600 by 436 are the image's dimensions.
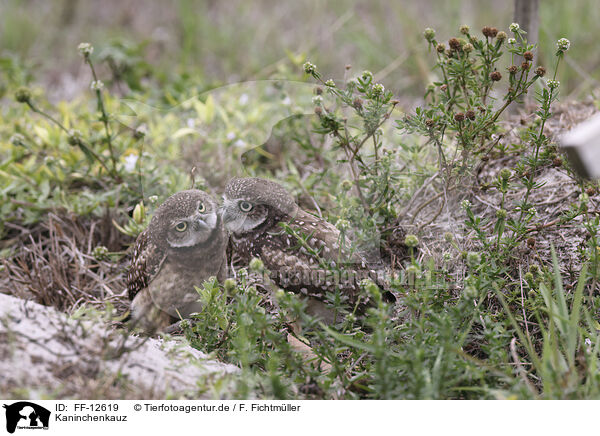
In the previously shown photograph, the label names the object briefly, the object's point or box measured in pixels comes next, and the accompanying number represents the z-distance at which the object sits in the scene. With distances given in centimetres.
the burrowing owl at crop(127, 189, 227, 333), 493
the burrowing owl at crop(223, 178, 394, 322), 484
